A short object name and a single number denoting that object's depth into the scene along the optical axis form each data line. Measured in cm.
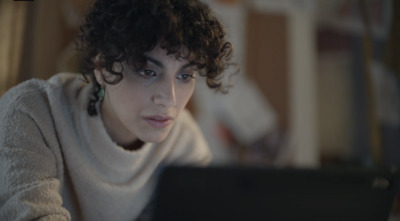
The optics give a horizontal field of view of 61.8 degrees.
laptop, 44
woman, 52
